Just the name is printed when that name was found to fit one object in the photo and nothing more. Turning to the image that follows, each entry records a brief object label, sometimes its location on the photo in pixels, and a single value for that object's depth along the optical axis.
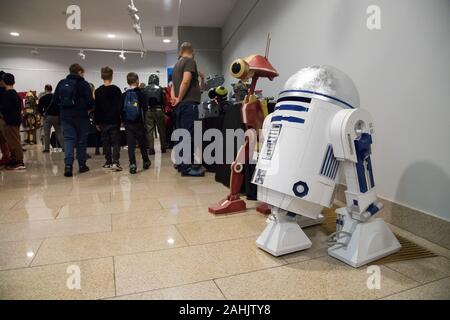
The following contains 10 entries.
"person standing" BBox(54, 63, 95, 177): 3.37
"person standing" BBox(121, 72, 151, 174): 3.54
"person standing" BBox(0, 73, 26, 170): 3.70
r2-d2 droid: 1.36
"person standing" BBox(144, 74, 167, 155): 4.88
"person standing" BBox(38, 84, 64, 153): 4.91
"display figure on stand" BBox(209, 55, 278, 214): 1.85
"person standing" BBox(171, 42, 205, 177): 3.16
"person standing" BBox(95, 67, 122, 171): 3.63
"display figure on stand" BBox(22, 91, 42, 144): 6.75
